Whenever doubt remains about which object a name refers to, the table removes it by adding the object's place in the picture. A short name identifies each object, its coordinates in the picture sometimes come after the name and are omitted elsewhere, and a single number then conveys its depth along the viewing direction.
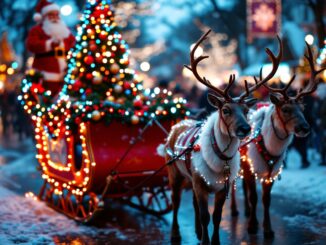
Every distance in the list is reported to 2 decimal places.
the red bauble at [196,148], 7.24
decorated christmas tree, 9.07
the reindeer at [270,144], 7.99
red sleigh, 8.68
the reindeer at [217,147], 6.86
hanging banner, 21.53
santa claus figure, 11.25
